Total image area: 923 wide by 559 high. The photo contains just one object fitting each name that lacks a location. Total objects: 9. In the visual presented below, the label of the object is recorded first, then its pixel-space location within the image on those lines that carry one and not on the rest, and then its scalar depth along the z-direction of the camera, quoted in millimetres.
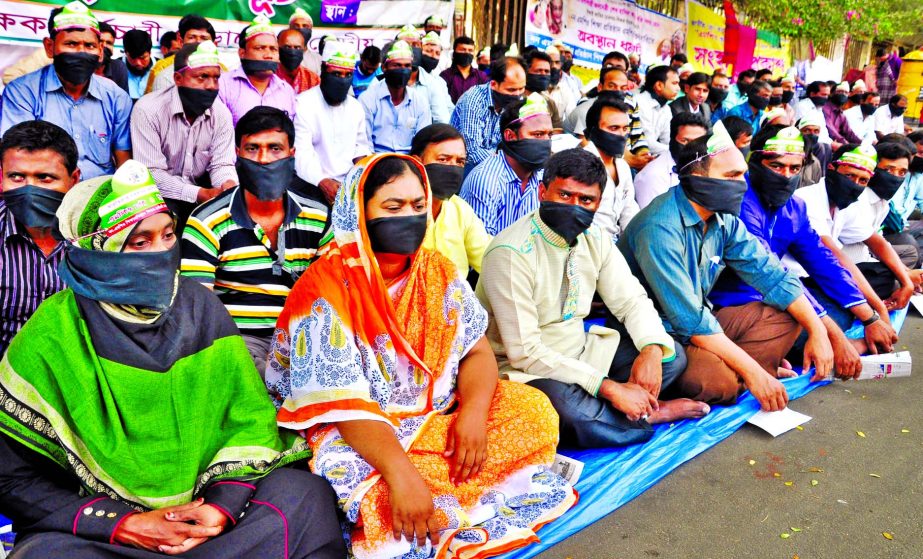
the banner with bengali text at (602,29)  10141
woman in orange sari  2256
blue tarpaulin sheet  2717
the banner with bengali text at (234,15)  5777
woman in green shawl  1963
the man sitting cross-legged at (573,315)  3164
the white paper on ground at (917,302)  5484
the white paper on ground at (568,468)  2963
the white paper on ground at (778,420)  3514
